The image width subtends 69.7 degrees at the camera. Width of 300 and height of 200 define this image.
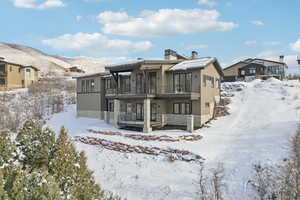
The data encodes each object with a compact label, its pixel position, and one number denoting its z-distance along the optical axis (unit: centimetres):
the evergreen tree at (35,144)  791
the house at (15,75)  4022
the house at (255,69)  3641
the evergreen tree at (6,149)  675
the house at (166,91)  1783
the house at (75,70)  6197
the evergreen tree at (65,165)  607
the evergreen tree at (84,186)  626
